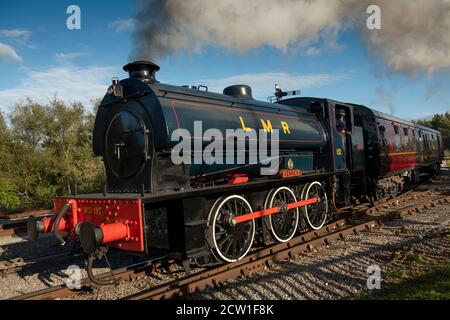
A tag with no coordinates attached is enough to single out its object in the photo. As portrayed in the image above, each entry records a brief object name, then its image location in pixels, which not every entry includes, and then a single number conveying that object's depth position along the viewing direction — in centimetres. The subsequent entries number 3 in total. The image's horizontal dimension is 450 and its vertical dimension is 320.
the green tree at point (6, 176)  2280
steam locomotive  564
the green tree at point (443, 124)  7294
